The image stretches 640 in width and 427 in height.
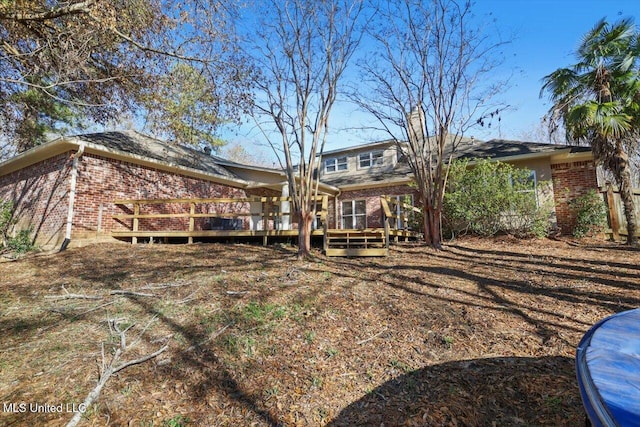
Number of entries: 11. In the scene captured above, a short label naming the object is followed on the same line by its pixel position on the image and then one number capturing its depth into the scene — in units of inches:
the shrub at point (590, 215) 417.7
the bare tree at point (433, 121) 348.2
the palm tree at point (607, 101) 358.0
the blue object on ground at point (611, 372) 53.7
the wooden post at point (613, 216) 413.7
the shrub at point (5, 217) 408.5
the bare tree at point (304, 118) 288.7
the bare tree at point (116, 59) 249.8
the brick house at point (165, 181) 387.5
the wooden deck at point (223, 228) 320.8
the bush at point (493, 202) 417.4
